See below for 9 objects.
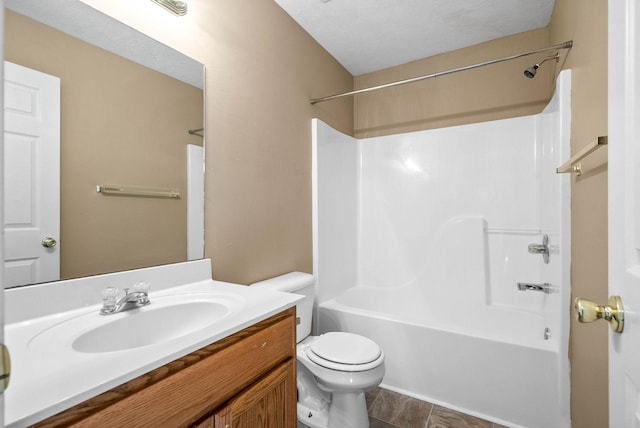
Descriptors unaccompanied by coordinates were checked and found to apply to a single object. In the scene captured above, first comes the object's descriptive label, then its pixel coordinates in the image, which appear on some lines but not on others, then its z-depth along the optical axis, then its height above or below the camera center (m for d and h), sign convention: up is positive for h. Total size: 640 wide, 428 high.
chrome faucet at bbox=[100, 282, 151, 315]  0.95 -0.28
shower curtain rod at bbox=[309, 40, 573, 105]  1.50 +0.85
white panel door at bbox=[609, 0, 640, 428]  0.49 +0.02
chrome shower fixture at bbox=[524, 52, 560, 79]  1.71 +0.80
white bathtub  1.58 -0.85
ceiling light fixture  1.22 +0.86
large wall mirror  0.88 +0.25
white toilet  1.39 -0.75
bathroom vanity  0.55 -0.32
